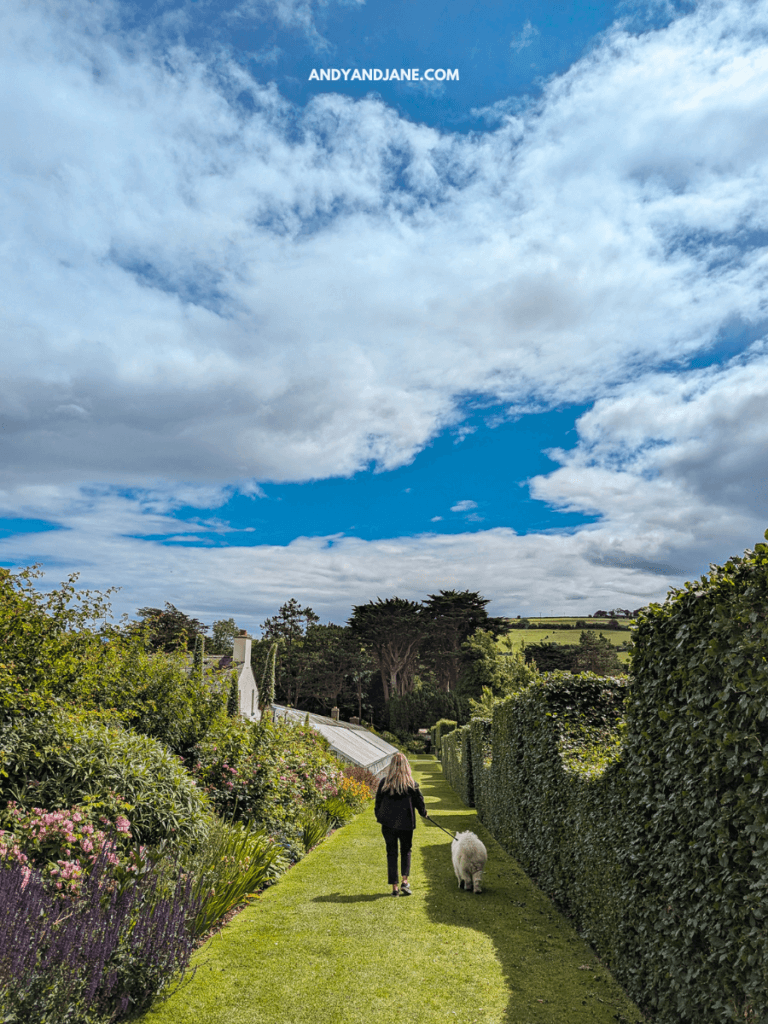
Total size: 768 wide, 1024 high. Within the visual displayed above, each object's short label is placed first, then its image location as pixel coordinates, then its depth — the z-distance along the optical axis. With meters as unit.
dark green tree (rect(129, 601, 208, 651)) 49.90
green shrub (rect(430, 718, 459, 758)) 40.38
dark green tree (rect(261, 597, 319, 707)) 59.59
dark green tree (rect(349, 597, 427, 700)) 54.53
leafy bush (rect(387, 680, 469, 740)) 50.53
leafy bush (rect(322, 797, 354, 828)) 13.27
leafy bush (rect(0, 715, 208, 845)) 6.55
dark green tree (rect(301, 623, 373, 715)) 59.22
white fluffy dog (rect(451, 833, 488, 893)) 8.28
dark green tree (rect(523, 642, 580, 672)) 56.12
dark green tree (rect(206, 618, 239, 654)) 77.51
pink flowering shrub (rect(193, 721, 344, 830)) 9.70
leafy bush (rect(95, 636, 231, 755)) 10.62
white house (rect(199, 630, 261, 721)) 33.41
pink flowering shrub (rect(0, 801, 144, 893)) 5.43
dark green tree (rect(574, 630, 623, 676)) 59.47
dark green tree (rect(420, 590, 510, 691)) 54.03
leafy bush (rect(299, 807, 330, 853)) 11.03
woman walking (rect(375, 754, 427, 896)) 8.21
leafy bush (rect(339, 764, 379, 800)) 19.05
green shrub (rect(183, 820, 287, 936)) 6.28
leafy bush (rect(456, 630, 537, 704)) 42.72
